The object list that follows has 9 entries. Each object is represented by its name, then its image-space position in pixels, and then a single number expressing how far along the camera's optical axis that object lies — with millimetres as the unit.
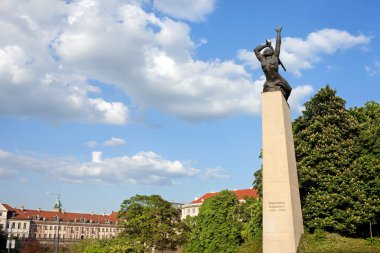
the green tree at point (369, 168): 27938
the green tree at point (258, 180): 33369
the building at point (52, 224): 110019
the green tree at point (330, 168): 27844
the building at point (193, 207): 101312
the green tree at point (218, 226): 51906
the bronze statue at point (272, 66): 18844
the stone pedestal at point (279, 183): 16297
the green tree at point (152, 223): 47562
